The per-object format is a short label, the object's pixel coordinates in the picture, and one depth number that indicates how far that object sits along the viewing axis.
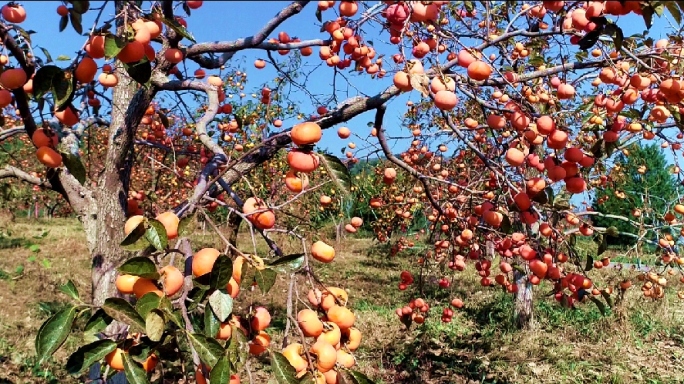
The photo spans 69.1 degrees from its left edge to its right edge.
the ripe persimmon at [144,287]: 0.98
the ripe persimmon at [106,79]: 1.49
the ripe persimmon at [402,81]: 1.40
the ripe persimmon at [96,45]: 1.11
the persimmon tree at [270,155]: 0.98
